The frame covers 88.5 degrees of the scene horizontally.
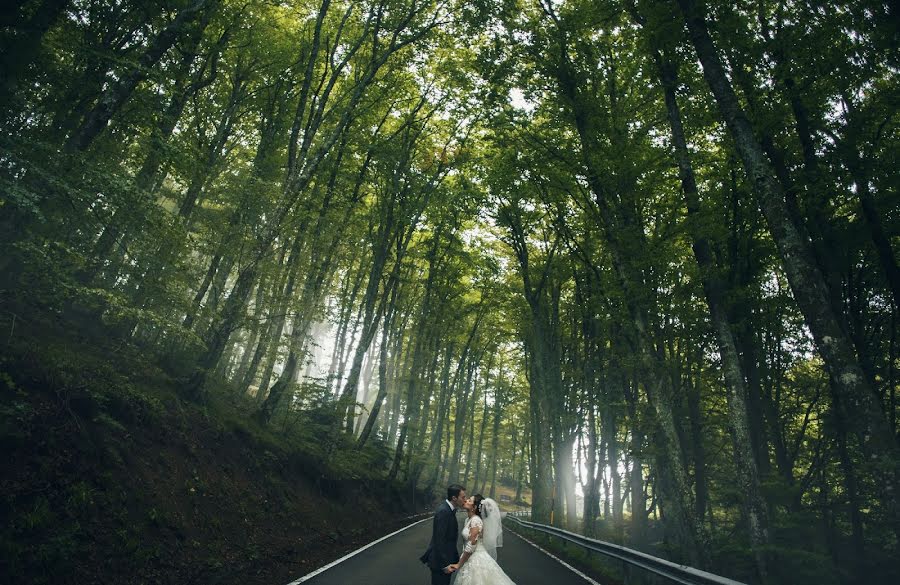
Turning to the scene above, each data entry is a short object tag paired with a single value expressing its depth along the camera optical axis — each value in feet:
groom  18.52
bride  19.35
